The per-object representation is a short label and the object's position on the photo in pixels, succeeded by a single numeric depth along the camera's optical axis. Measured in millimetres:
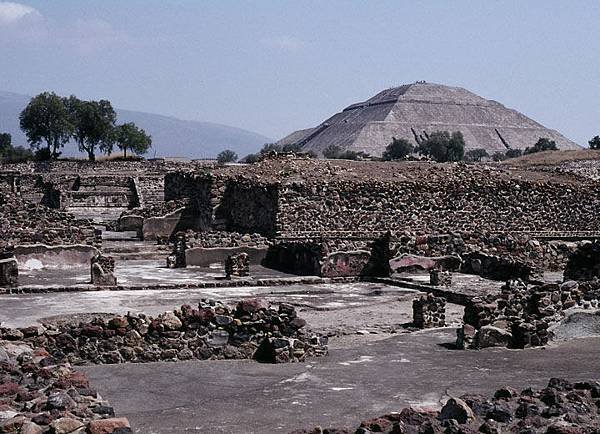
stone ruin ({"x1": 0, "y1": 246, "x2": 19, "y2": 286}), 18891
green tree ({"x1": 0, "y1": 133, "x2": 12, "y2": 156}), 93488
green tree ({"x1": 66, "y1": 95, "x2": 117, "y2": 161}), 79000
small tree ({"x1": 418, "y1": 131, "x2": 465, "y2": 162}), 97562
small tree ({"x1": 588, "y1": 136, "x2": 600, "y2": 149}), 90825
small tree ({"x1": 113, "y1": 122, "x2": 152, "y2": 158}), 83275
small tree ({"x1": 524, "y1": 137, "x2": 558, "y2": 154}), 106238
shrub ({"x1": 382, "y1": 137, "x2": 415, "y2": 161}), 103119
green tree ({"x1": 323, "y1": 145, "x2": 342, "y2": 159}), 101625
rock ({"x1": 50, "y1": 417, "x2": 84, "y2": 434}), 6582
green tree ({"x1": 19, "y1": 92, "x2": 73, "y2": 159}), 75875
